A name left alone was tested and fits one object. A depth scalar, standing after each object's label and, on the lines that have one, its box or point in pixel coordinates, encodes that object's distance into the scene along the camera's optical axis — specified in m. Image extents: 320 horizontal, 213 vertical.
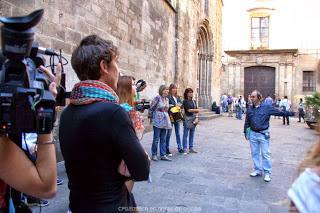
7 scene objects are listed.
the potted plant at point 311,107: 15.38
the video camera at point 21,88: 1.18
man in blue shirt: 6.06
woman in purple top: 7.38
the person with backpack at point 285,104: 21.36
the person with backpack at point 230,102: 26.91
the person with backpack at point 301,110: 21.45
